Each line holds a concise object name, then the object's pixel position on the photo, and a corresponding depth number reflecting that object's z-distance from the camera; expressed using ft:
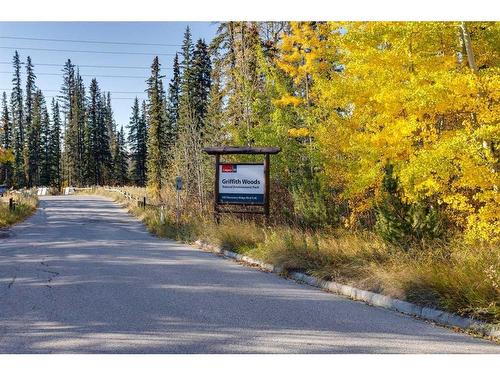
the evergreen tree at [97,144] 177.93
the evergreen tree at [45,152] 195.44
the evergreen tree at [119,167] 239.09
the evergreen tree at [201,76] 140.03
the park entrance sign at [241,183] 47.94
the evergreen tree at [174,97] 150.20
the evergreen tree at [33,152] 180.45
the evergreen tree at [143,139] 220.64
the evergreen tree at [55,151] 195.21
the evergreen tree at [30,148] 151.64
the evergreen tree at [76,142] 159.50
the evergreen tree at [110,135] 181.61
